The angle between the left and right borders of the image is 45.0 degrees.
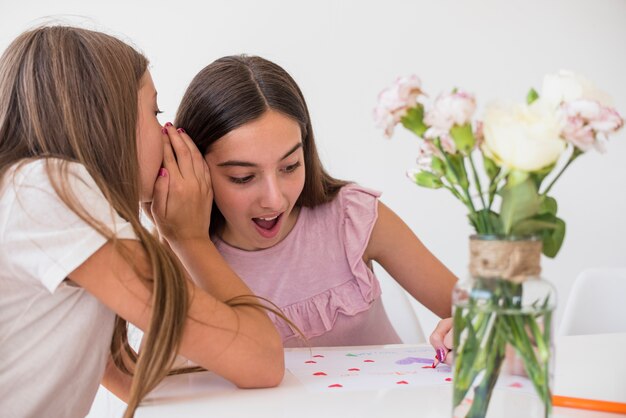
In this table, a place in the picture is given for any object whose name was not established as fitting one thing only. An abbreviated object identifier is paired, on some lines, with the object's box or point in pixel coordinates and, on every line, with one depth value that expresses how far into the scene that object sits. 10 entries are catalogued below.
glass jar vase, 0.66
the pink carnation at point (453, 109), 0.64
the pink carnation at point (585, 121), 0.63
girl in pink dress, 1.37
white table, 0.88
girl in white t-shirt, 0.90
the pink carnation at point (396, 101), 0.68
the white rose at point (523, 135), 0.61
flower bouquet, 0.63
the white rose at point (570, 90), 0.66
